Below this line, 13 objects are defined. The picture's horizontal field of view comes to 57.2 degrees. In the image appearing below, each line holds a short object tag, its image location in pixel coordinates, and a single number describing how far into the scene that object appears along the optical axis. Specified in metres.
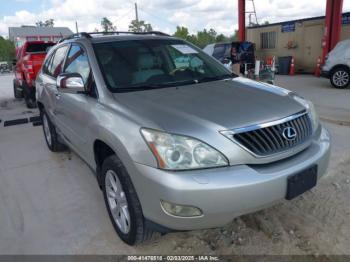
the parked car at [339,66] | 9.70
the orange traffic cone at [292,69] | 15.45
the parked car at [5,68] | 37.36
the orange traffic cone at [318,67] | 13.75
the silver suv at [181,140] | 2.00
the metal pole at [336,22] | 12.26
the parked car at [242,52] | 14.80
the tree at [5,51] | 56.79
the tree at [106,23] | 62.55
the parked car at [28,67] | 8.45
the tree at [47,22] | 82.66
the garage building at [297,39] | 14.77
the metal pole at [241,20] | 15.68
